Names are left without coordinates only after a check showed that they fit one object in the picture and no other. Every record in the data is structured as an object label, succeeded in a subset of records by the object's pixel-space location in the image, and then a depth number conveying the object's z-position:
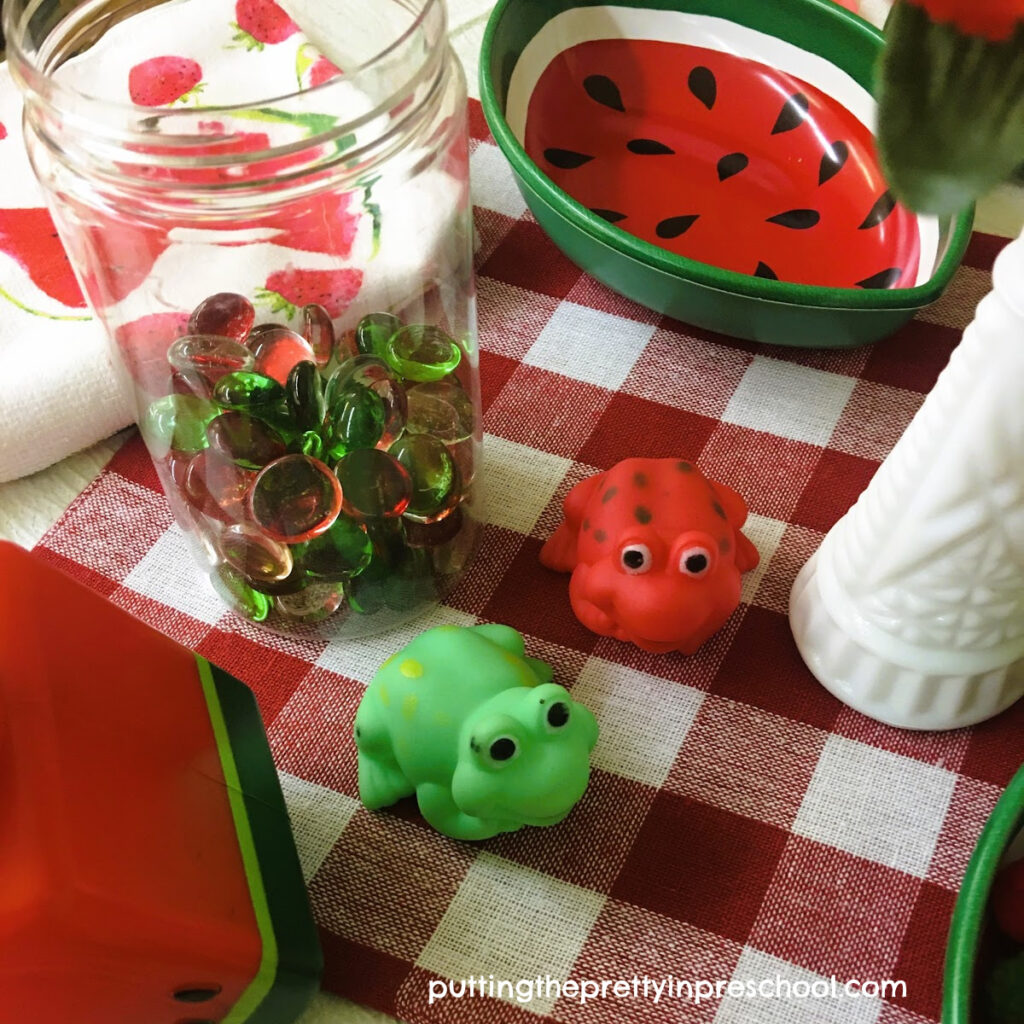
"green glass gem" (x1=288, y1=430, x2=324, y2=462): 0.49
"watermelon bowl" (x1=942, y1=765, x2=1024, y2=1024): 0.37
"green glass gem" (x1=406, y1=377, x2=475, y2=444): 0.52
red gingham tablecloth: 0.44
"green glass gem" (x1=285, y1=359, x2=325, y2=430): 0.48
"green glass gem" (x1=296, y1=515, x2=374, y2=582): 0.48
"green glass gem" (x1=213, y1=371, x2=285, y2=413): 0.48
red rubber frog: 0.48
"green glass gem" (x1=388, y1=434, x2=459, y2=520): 0.49
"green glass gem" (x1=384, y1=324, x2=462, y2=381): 0.52
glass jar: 0.41
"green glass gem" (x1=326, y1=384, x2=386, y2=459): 0.47
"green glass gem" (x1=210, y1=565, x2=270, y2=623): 0.53
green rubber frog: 0.42
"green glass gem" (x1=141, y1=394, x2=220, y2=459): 0.50
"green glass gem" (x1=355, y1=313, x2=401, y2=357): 0.52
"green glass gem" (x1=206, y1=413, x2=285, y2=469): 0.47
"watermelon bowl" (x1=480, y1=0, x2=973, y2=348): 0.60
